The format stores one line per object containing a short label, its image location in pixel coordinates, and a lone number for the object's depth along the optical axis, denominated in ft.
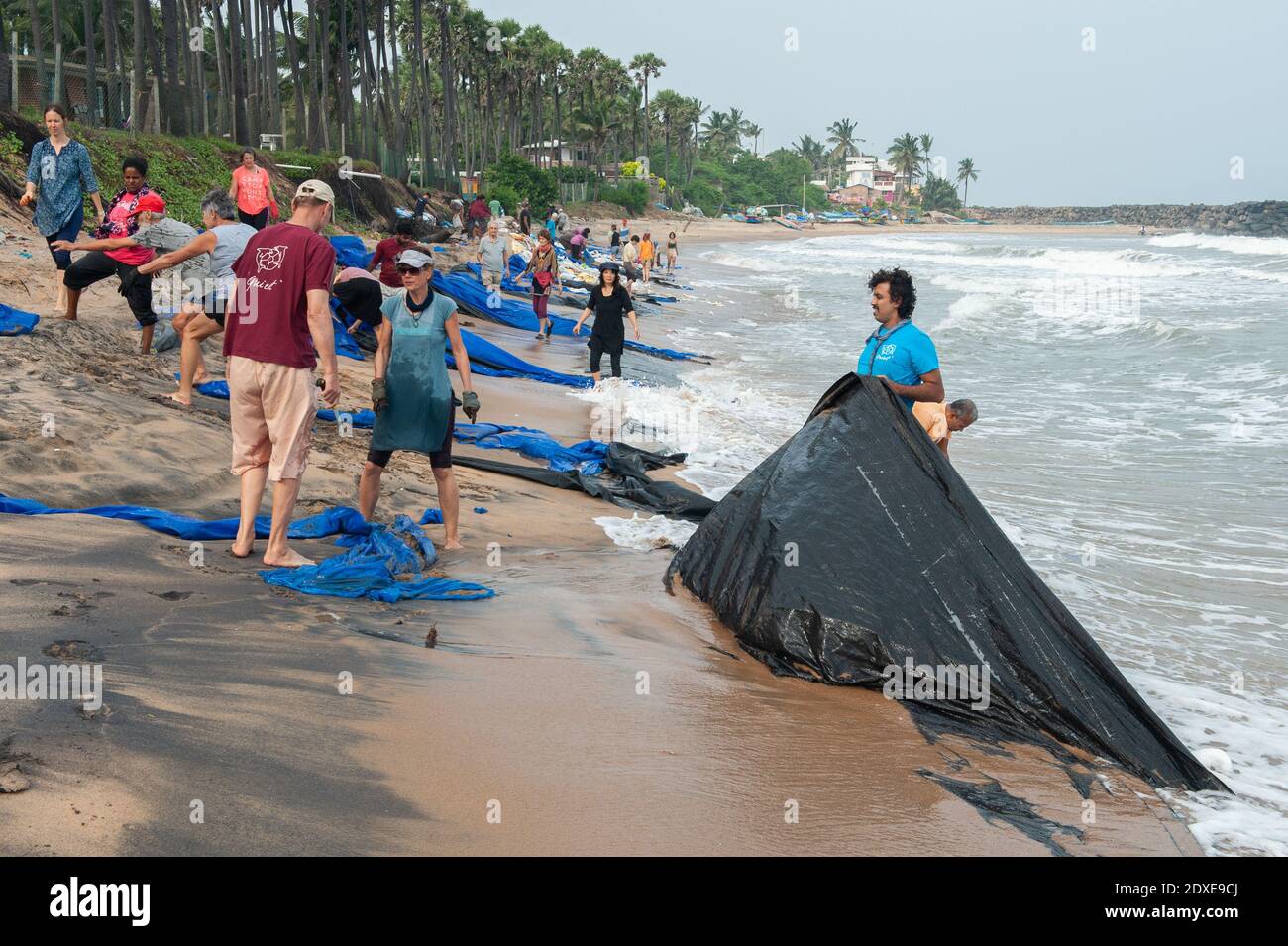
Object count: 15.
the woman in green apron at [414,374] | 18.06
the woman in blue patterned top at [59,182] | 26.03
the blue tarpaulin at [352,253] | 42.52
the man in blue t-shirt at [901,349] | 16.94
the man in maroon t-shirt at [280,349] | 15.20
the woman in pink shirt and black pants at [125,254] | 24.71
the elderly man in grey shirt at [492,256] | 51.72
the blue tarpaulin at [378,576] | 14.79
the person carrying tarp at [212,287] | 21.58
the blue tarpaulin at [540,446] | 27.58
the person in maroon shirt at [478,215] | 101.45
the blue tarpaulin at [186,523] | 15.47
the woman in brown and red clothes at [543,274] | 49.16
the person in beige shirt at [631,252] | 87.82
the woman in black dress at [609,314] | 38.24
